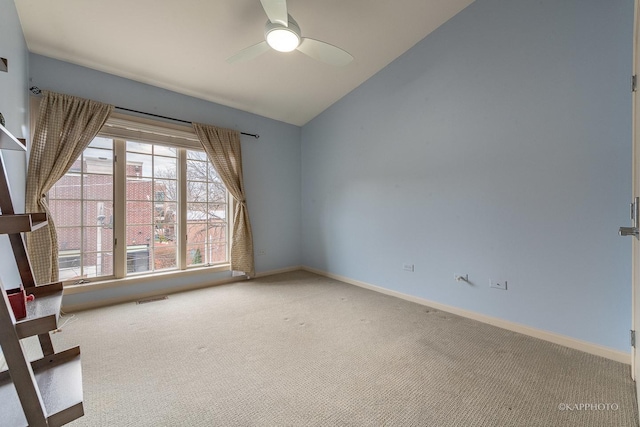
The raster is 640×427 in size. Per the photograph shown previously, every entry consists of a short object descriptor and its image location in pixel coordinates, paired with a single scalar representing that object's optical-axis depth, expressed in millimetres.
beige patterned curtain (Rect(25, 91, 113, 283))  2598
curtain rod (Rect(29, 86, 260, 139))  2680
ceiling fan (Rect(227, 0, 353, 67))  1955
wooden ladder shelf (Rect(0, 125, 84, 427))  778
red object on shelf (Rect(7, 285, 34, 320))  994
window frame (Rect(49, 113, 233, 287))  3160
